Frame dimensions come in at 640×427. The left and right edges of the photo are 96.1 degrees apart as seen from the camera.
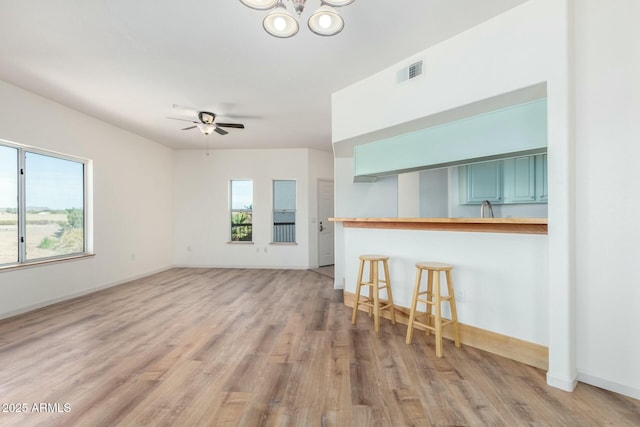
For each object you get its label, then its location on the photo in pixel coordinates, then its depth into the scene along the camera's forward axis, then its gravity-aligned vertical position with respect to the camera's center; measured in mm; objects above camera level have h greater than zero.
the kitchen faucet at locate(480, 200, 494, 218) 3200 +85
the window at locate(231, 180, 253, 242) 6938 +115
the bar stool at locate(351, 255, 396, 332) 3061 -783
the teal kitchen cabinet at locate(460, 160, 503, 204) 3553 +395
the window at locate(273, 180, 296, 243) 6910 +86
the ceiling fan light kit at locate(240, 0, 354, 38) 1916 +1313
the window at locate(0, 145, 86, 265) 3605 +124
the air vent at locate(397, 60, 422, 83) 2811 +1416
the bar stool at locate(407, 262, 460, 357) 2422 -760
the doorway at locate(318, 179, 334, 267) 6996 -270
